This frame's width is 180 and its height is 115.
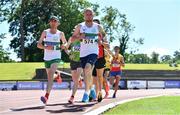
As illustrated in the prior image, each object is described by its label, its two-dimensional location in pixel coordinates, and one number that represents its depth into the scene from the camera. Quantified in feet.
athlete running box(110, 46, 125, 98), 55.57
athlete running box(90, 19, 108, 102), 40.42
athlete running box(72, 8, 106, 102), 37.93
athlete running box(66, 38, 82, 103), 42.27
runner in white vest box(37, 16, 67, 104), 40.83
